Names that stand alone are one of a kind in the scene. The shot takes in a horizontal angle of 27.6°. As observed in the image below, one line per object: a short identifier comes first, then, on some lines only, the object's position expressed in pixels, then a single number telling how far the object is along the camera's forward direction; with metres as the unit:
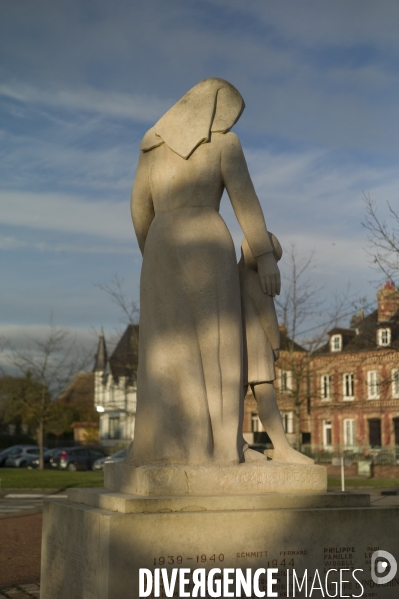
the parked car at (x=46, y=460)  43.72
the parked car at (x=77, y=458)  40.53
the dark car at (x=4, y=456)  45.58
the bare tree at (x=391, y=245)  23.06
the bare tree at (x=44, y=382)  44.09
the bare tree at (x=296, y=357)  29.95
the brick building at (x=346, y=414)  47.44
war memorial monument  5.02
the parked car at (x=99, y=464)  39.41
